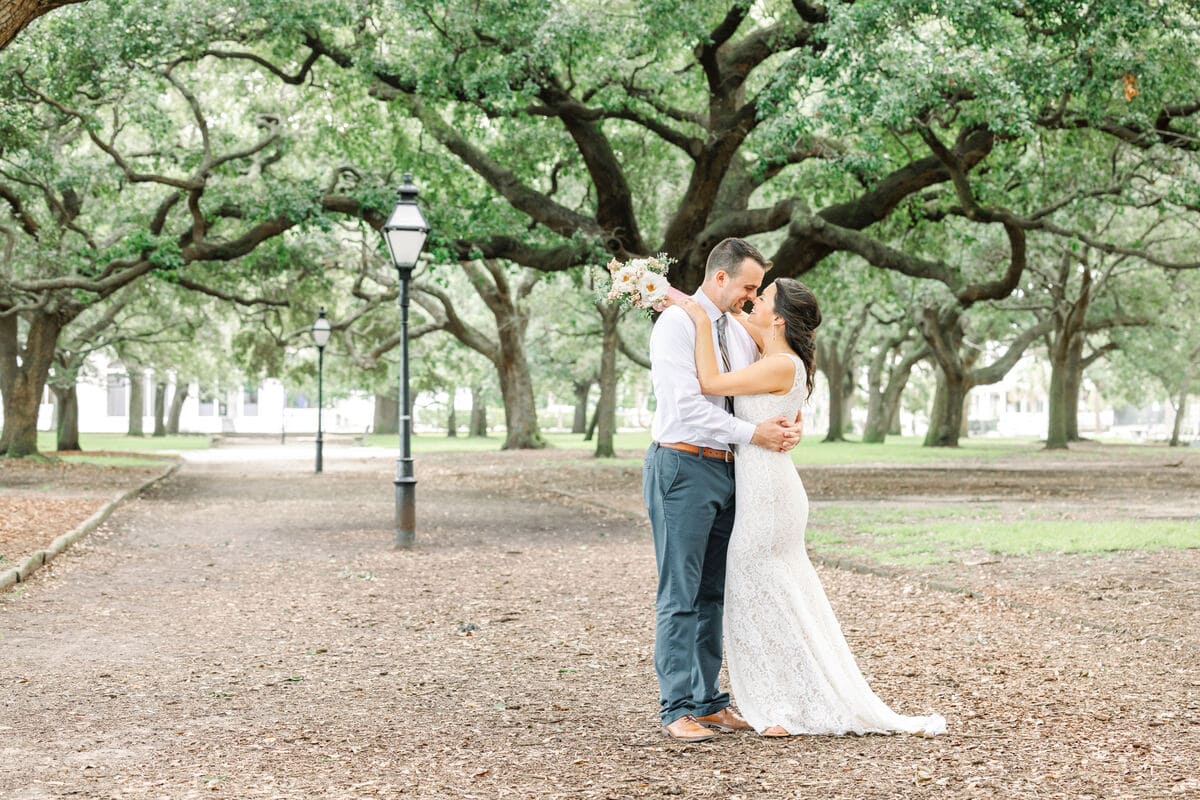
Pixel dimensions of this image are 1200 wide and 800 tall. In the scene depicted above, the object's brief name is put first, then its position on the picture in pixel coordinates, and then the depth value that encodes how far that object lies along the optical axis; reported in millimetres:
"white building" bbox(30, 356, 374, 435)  74125
